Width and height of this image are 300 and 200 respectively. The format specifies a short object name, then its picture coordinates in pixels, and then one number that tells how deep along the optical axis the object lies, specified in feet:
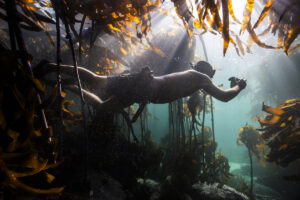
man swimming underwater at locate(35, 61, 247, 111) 7.78
